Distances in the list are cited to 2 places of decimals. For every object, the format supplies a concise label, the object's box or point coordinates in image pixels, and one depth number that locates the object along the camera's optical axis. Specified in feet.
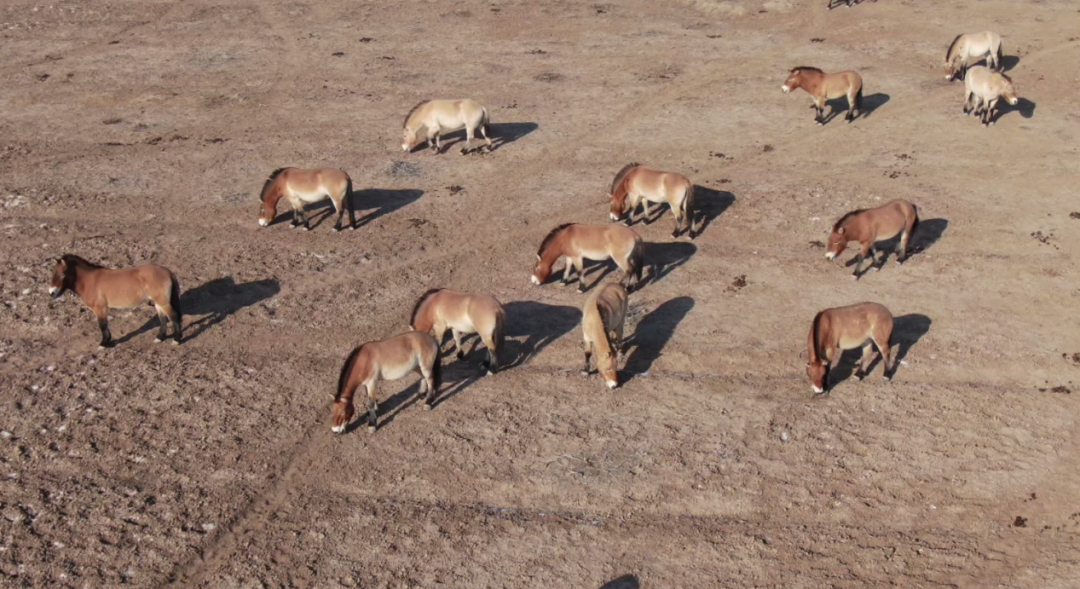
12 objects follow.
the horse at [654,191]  56.18
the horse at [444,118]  68.18
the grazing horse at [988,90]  69.41
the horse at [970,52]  78.38
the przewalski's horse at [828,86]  71.87
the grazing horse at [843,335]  41.57
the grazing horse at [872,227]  51.26
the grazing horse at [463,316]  43.11
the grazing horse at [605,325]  42.14
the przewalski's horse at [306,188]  56.85
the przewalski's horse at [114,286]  45.62
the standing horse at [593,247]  49.96
